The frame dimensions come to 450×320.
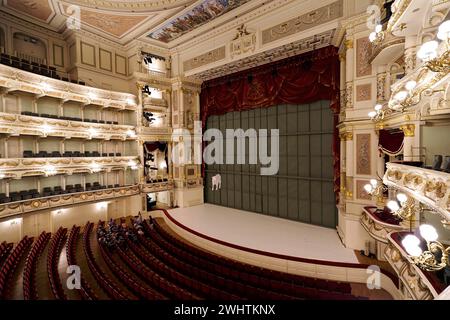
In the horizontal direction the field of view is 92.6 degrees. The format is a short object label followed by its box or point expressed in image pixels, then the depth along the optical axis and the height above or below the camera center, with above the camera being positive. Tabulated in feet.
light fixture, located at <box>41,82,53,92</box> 30.70 +9.93
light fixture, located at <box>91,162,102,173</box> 36.63 -2.22
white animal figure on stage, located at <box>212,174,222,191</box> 43.09 -5.75
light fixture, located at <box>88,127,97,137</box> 36.17 +3.99
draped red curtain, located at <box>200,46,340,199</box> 26.08 +9.88
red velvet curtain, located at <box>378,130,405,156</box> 19.25 +0.73
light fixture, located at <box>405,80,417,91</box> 10.24 +3.08
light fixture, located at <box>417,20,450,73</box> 7.21 +3.30
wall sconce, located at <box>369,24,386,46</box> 14.14 +7.73
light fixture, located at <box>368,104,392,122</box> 17.61 +3.09
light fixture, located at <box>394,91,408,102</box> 11.74 +2.96
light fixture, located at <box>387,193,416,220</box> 12.64 -3.59
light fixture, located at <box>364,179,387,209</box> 18.34 -3.62
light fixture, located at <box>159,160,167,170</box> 44.50 -2.40
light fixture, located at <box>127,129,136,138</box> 40.06 +3.92
